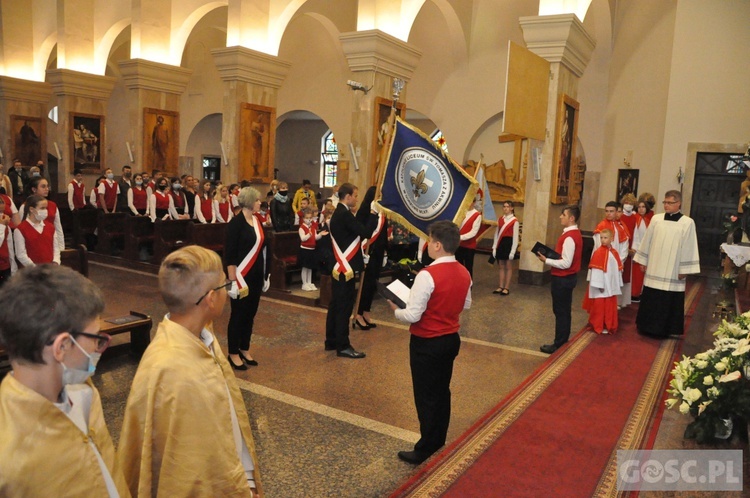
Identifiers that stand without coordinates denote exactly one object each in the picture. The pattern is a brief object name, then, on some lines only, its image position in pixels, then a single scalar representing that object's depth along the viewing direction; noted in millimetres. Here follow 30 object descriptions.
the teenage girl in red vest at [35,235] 6102
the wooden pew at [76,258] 7355
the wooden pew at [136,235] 11023
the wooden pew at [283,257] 9070
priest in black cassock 6887
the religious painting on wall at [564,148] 10898
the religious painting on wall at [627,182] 14805
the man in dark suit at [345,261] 5980
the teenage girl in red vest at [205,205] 12297
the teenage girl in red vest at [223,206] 12127
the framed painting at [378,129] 11352
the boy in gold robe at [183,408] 1828
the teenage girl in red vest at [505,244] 9953
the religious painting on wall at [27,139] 18484
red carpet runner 3521
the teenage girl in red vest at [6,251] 6205
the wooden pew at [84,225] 11984
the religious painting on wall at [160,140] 15672
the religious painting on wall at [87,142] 17031
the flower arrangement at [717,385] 3764
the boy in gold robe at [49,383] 1438
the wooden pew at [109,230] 11586
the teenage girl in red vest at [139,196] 12940
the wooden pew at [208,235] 10273
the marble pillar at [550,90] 10492
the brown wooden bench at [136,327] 5520
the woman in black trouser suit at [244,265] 5309
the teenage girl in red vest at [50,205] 6521
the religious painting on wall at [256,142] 13336
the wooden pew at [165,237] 10461
